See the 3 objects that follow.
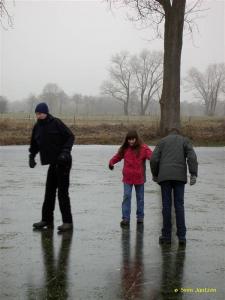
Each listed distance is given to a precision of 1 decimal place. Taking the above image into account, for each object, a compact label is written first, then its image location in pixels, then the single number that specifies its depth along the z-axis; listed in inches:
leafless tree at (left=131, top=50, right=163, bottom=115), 4589.1
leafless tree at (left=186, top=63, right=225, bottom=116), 4879.4
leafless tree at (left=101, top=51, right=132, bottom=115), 4503.0
